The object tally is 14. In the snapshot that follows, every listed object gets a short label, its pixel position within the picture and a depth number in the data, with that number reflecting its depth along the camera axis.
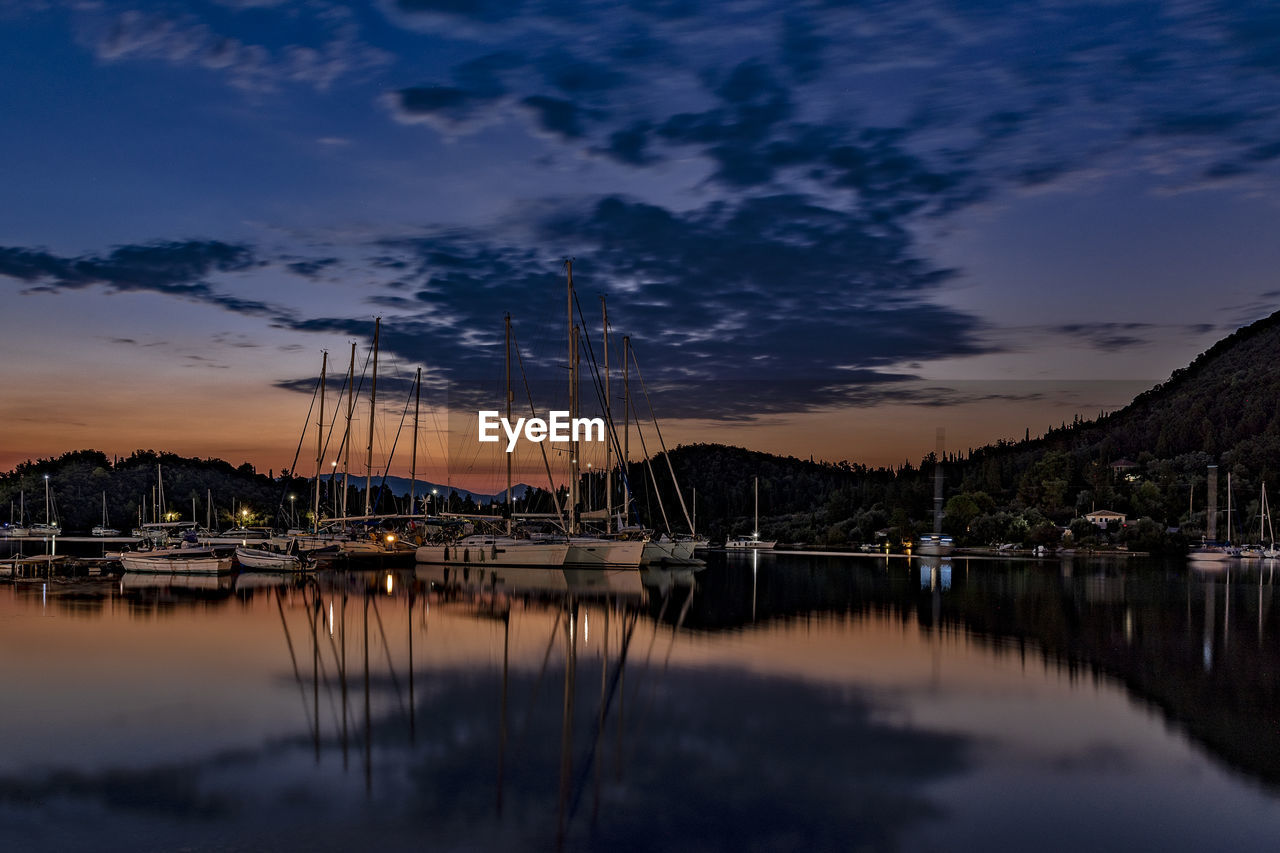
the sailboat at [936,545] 103.70
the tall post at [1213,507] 113.69
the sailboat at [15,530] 138.12
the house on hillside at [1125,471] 153.38
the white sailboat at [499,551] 56.50
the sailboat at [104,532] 158.88
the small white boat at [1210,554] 90.00
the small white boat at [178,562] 53.53
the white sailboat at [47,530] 137.07
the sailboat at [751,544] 115.88
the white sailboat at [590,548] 56.34
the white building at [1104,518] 122.00
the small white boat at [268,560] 55.34
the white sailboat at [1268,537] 96.88
